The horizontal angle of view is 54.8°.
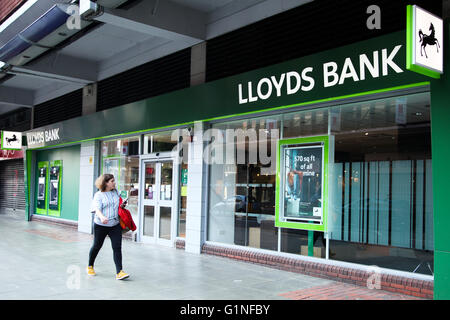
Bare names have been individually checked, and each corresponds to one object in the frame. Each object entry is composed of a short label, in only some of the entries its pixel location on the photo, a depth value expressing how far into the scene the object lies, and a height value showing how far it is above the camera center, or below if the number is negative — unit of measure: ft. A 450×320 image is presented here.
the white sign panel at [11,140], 53.21 +4.54
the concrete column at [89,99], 43.07 +8.01
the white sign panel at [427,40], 15.96 +5.45
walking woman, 21.75 -2.00
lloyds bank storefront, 19.15 +0.92
